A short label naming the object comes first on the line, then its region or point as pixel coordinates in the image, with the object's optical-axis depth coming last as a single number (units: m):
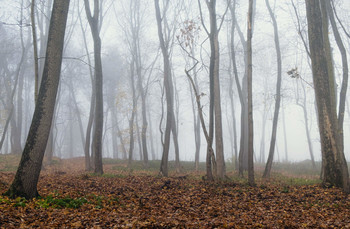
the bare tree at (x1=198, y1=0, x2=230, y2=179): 11.18
